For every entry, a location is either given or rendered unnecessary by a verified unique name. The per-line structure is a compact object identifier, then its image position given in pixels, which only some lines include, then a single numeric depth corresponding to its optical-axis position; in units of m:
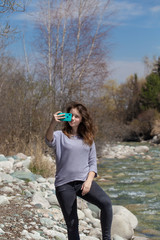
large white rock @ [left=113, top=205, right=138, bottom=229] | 5.48
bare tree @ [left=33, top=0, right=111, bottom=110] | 11.97
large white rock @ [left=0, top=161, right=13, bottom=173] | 7.65
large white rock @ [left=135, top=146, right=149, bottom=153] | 18.71
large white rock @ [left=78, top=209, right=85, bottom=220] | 5.29
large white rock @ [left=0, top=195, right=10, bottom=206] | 4.91
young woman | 2.88
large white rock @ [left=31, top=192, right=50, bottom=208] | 5.33
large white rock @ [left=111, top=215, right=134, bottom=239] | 4.93
